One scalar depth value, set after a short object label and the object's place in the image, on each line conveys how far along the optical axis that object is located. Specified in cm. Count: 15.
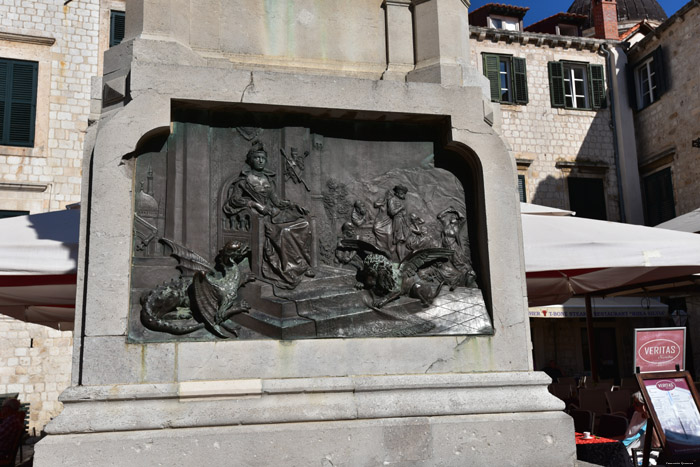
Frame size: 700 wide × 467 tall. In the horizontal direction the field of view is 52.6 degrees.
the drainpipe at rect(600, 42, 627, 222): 2248
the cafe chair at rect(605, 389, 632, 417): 1044
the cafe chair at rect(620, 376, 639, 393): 1733
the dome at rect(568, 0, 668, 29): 3989
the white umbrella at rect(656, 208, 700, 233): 1018
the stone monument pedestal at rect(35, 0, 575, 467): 463
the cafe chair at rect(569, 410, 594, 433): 782
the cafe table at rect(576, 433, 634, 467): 574
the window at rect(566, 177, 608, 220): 2244
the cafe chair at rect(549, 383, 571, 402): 1166
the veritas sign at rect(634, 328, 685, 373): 590
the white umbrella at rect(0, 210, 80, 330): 579
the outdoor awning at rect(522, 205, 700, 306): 660
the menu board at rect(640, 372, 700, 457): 551
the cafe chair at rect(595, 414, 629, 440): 779
